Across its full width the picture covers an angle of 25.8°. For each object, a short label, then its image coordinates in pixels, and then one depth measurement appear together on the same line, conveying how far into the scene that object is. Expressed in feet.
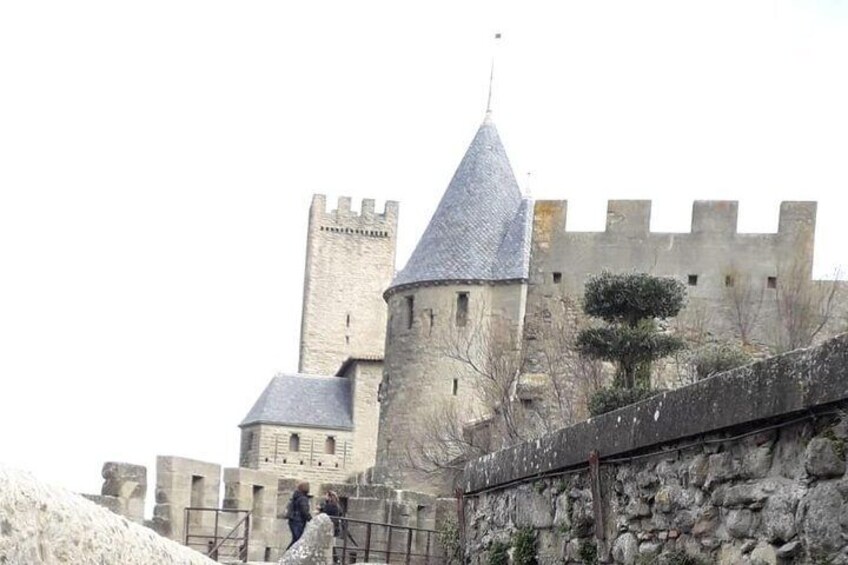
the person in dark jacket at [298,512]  68.90
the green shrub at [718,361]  72.06
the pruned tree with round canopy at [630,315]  64.90
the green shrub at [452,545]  38.19
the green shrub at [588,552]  27.55
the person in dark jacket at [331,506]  73.51
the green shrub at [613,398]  59.16
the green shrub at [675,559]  23.11
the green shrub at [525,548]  31.02
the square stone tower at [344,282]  283.59
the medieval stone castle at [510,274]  133.39
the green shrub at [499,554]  32.96
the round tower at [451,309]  153.99
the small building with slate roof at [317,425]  241.55
